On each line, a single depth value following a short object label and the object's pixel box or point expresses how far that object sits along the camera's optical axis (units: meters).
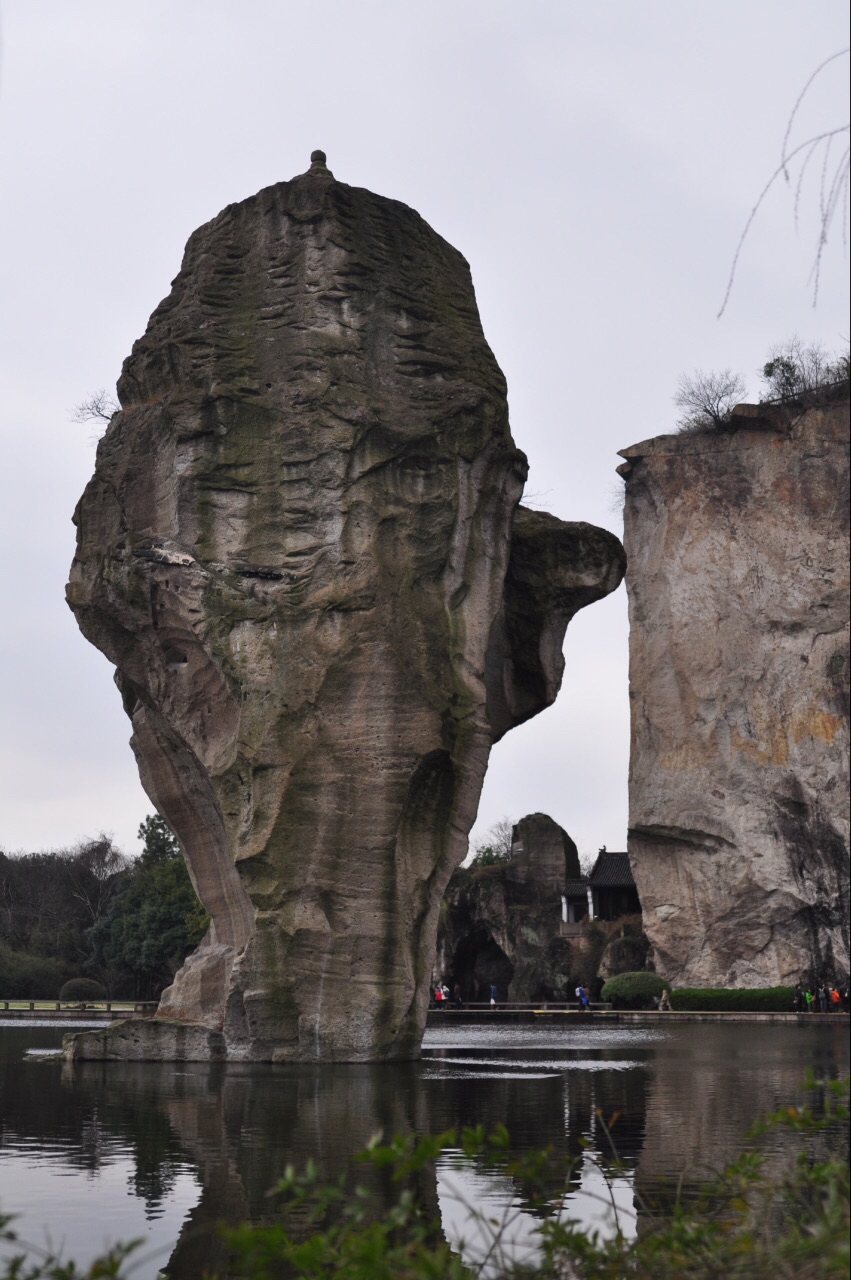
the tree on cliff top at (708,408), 55.16
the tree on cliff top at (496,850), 85.25
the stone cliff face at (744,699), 50.56
